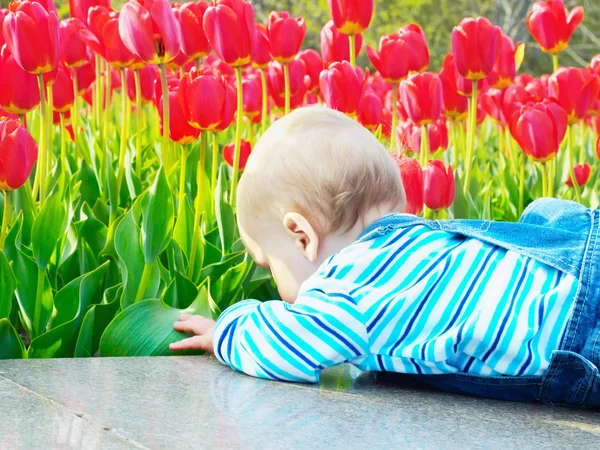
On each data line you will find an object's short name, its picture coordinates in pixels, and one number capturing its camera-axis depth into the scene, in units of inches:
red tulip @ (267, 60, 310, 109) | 120.8
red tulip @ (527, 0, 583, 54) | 131.1
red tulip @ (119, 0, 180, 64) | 87.9
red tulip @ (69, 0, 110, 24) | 111.7
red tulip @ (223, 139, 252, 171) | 108.7
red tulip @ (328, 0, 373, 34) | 110.0
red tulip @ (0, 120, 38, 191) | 74.3
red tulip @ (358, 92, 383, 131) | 112.3
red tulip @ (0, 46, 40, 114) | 86.9
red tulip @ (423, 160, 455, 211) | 92.1
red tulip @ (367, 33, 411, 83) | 110.1
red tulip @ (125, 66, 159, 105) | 134.5
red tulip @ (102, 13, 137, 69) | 97.9
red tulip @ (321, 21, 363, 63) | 118.4
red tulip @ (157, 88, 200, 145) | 91.4
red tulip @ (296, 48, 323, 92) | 128.0
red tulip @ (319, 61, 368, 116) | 100.7
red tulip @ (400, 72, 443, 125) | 102.3
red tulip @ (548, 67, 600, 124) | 115.4
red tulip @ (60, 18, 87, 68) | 109.6
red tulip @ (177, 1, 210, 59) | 98.7
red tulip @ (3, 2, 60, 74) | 82.6
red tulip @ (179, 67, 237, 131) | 84.4
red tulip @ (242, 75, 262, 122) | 126.0
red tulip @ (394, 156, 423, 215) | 87.5
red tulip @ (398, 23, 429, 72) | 111.8
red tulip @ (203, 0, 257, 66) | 91.9
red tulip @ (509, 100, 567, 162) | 101.7
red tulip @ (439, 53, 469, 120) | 125.1
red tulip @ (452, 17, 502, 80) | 105.3
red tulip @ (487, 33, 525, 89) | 135.9
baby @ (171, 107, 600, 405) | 67.5
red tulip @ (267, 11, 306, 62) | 107.5
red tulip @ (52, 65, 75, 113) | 111.6
